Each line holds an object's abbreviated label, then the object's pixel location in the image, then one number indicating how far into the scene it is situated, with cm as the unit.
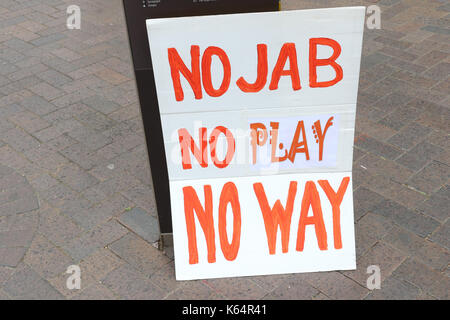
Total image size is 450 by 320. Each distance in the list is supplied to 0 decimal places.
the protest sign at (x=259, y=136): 242
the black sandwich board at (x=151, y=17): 237
